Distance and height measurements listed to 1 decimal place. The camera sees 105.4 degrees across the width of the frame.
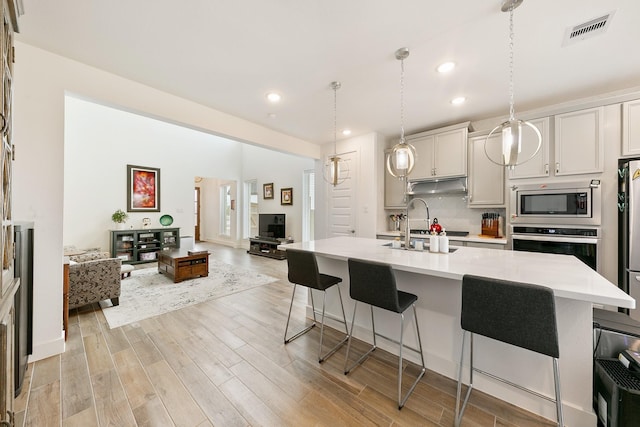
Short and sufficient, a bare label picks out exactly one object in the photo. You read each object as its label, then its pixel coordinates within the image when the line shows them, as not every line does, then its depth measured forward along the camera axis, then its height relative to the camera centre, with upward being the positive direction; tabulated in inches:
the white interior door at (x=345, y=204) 178.7 +7.9
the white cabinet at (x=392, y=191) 168.1 +16.2
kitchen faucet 94.0 -9.6
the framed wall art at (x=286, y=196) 264.5 +19.8
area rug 118.6 -47.0
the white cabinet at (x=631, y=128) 97.5 +35.0
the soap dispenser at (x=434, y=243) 84.4 -10.1
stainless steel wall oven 103.7 -11.9
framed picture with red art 235.5 +25.0
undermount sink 90.4 -13.1
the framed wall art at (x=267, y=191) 286.5 +27.9
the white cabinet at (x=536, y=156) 116.6 +29.2
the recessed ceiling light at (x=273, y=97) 114.7 +56.4
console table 218.2 -28.0
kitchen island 53.3 -26.8
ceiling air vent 69.1 +54.9
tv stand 250.1 -36.8
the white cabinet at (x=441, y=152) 141.8 +38.0
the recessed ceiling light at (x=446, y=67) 89.4 +55.3
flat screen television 262.1 -12.6
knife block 135.9 -7.7
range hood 143.3 +17.5
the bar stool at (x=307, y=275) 82.5 -21.3
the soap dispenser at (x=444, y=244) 83.0 -10.3
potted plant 221.1 -3.4
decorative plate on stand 254.8 -6.4
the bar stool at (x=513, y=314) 45.8 -20.1
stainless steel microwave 105.0 +5.1
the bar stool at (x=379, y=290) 64.5 -21.2
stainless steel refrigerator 92.2 -7.0
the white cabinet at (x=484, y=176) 130.8 +21.2
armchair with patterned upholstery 112.7 -32.7
